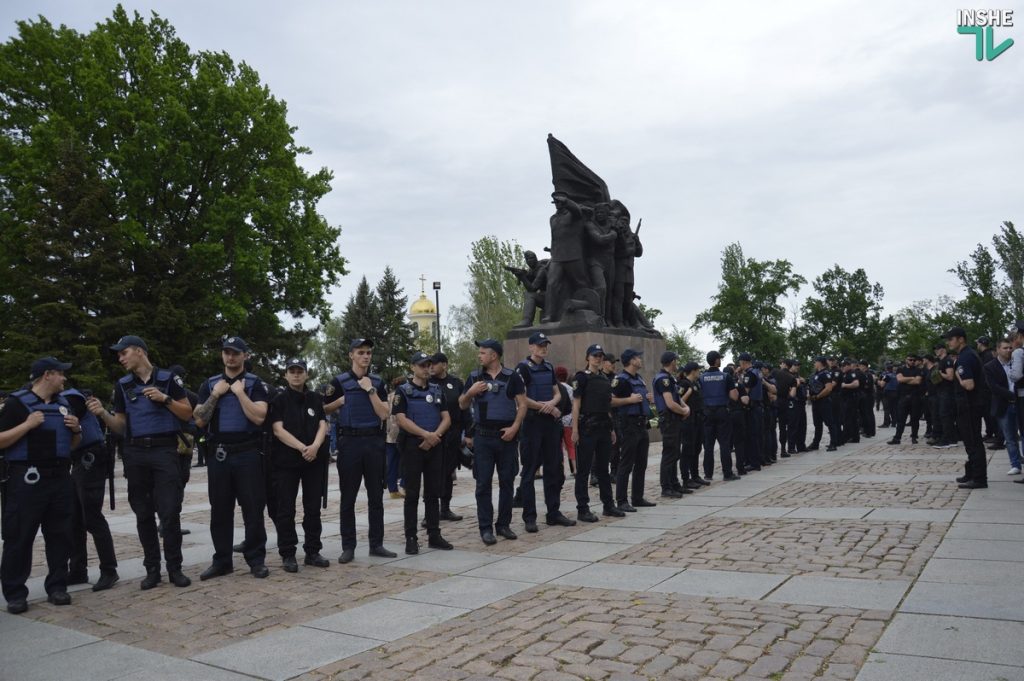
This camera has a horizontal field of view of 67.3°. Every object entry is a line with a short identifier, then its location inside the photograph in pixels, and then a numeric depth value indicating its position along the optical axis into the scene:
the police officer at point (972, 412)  9.50
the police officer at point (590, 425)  8.88
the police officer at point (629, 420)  9.55
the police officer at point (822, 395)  17.02
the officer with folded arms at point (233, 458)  6.71
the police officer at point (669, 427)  10.53
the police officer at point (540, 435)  8.35
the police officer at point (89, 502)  6.66
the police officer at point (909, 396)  16.94
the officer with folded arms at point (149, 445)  6.48
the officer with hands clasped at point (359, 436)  7.23
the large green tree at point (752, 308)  63.90
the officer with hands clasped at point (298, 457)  6.99
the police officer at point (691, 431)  11.50
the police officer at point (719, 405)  12.05
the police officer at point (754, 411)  13.83
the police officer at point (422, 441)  7.43
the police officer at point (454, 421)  8.59
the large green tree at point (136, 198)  24.48
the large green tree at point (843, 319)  71.94
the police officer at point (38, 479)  5.90
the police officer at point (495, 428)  7.77
